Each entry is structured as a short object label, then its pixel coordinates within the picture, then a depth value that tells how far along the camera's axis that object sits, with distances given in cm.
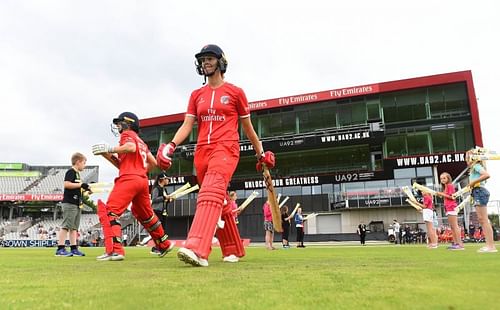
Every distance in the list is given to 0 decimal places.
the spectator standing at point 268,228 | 1377
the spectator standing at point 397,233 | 2638
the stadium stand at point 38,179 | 5671
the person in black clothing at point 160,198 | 982
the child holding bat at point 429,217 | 1166
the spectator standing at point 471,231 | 2415
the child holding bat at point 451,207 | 954
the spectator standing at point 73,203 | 816
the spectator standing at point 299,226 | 1775
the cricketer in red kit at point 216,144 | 426
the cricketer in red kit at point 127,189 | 576
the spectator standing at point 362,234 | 2327
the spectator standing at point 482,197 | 723
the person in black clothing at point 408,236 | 2702
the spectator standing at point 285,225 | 1628
